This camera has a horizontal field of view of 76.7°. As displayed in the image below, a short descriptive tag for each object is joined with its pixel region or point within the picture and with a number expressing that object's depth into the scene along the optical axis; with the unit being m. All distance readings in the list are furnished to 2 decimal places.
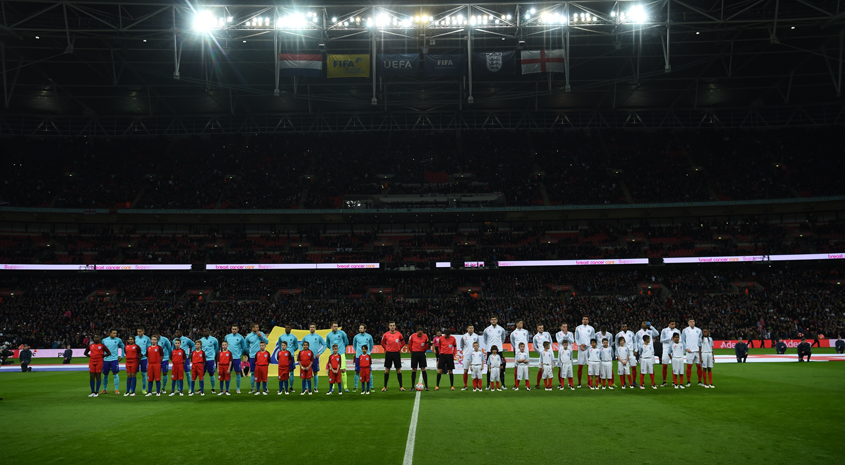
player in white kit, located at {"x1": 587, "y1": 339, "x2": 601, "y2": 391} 16.20
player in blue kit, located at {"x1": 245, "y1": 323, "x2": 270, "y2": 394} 17.14
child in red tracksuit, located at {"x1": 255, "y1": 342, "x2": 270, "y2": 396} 15.79
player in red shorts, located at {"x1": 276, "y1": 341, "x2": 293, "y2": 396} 15.84
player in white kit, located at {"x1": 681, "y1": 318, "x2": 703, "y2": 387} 16.42
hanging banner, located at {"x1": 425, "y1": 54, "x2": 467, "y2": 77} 34.12
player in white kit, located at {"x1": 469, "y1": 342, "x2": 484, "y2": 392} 16.00
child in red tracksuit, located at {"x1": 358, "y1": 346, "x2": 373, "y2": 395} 15.93
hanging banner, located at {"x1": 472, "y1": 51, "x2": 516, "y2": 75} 33.84
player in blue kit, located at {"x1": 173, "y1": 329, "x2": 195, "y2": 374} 16.28
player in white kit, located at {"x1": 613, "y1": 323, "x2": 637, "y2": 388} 16.66
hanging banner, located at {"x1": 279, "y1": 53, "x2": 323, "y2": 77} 33.59
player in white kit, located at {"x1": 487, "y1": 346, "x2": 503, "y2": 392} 16.09
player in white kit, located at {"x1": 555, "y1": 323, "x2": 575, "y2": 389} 16.80
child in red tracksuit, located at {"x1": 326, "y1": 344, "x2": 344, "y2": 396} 15.46
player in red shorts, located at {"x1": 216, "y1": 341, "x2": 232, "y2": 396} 15.79
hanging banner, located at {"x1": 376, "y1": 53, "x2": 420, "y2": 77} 34.09
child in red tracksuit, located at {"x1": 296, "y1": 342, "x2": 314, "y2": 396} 15.45
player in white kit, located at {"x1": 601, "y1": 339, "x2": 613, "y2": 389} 16.12
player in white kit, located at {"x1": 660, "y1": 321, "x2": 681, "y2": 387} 16.75
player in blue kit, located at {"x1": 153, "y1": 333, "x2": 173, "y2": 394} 16.34
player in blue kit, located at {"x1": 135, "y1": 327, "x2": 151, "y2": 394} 16.39
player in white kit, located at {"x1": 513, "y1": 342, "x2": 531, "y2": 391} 16.34
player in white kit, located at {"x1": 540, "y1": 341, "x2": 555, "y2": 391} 16.17
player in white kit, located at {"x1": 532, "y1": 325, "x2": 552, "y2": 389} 16.51
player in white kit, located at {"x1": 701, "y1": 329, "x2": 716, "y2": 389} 16.08
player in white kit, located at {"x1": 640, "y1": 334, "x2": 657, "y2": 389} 16.28
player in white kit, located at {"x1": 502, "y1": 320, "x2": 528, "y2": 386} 16.53
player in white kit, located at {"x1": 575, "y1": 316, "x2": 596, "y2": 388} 16.56
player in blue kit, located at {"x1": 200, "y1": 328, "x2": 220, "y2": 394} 16.12
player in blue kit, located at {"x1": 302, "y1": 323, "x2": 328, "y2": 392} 16.67
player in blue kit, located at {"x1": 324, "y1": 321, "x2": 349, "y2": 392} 16.45
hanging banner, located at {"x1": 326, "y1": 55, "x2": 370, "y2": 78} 33.88
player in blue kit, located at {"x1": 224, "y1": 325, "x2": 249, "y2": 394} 16.52
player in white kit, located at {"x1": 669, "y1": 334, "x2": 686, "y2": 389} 16.27
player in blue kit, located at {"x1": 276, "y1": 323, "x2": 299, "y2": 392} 16.64
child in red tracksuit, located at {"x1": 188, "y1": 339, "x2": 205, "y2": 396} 15.87
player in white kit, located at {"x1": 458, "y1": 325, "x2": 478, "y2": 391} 16.47
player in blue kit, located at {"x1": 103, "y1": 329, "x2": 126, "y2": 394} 16.00
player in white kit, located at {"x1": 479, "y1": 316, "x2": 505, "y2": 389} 16.83
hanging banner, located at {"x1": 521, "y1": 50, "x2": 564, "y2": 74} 34.34
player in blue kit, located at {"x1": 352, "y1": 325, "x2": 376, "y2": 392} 16.03
